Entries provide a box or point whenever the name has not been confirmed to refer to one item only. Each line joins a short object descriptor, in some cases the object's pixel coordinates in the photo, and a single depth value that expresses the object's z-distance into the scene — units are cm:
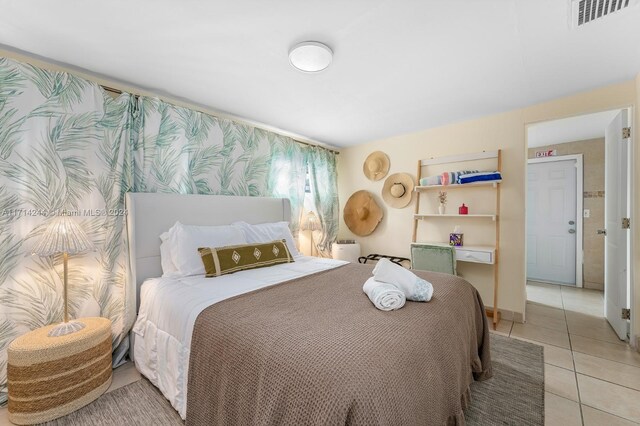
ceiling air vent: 144
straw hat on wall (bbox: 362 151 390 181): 393
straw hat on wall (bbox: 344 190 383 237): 402
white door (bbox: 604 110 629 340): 242
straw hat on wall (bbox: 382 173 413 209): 369
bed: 86
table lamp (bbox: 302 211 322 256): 369
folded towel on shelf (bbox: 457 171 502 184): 292
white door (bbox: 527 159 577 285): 420
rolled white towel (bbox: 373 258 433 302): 150
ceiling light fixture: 174
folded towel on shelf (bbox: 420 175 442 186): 330
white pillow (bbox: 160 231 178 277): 216
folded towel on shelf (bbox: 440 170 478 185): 314
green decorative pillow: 212
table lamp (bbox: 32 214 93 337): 164
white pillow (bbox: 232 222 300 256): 269
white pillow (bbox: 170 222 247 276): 212
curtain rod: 215
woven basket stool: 150
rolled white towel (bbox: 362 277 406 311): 138
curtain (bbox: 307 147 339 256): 394
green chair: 287
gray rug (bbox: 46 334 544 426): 154
